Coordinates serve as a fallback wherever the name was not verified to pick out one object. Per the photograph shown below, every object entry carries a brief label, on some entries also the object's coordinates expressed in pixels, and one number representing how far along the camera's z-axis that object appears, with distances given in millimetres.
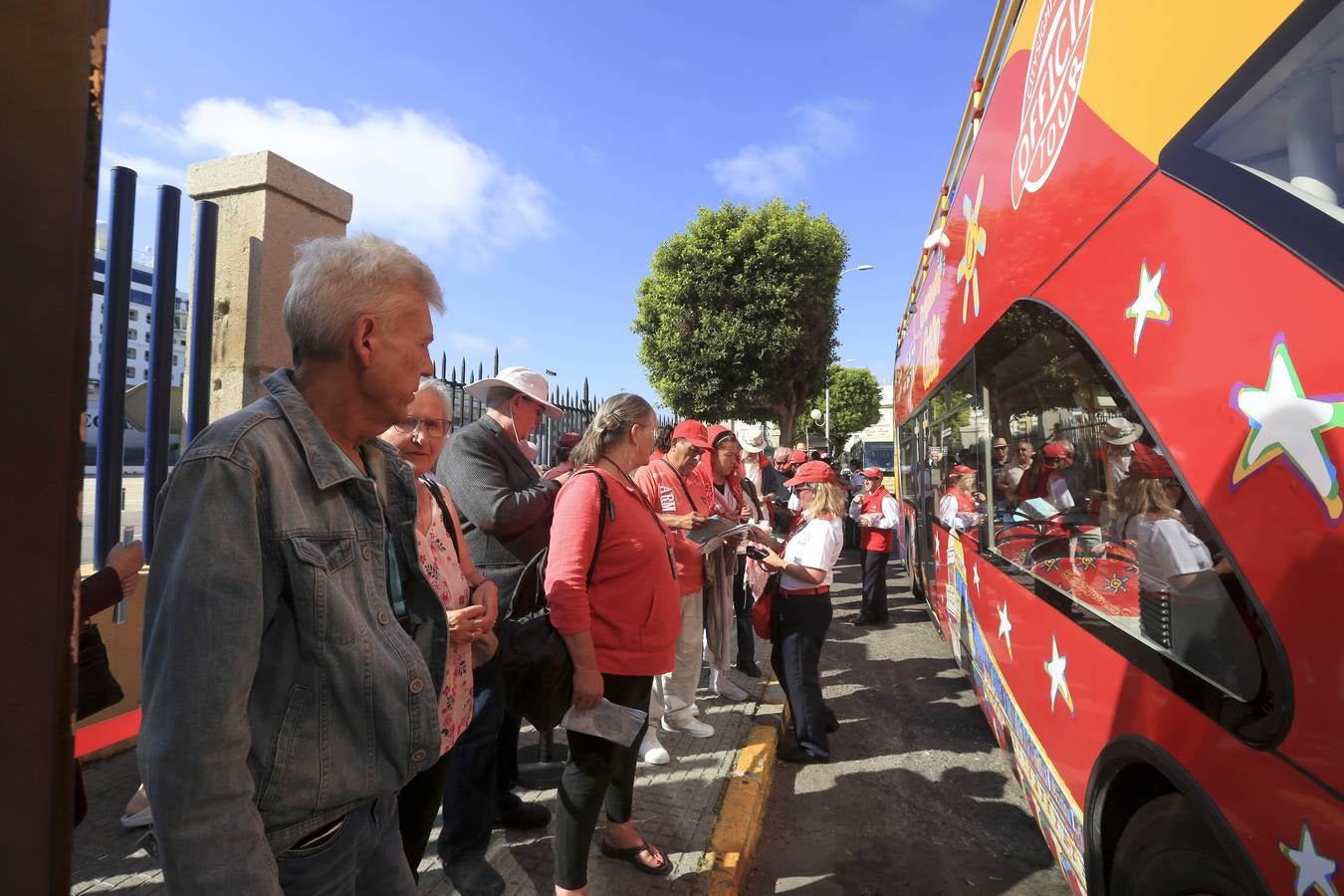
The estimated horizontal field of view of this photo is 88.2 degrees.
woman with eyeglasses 1852
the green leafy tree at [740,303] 18594
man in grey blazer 2604
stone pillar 3357
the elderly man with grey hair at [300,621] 964
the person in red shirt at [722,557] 4688
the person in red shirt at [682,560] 4000
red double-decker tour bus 1205
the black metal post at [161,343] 3186
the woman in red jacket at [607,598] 2264
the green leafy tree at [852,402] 48125
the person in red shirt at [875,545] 7527
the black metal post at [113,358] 3078
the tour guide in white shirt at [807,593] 3830
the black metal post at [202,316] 3312
